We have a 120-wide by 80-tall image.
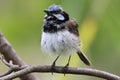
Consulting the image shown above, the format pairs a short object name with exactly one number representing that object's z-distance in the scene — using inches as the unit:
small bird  205.0
